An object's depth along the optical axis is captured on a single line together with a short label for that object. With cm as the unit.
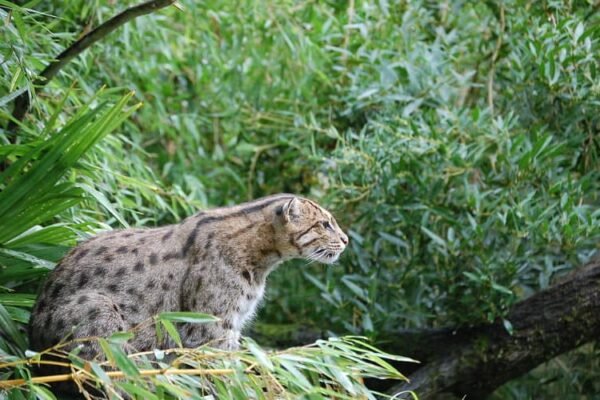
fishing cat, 997
